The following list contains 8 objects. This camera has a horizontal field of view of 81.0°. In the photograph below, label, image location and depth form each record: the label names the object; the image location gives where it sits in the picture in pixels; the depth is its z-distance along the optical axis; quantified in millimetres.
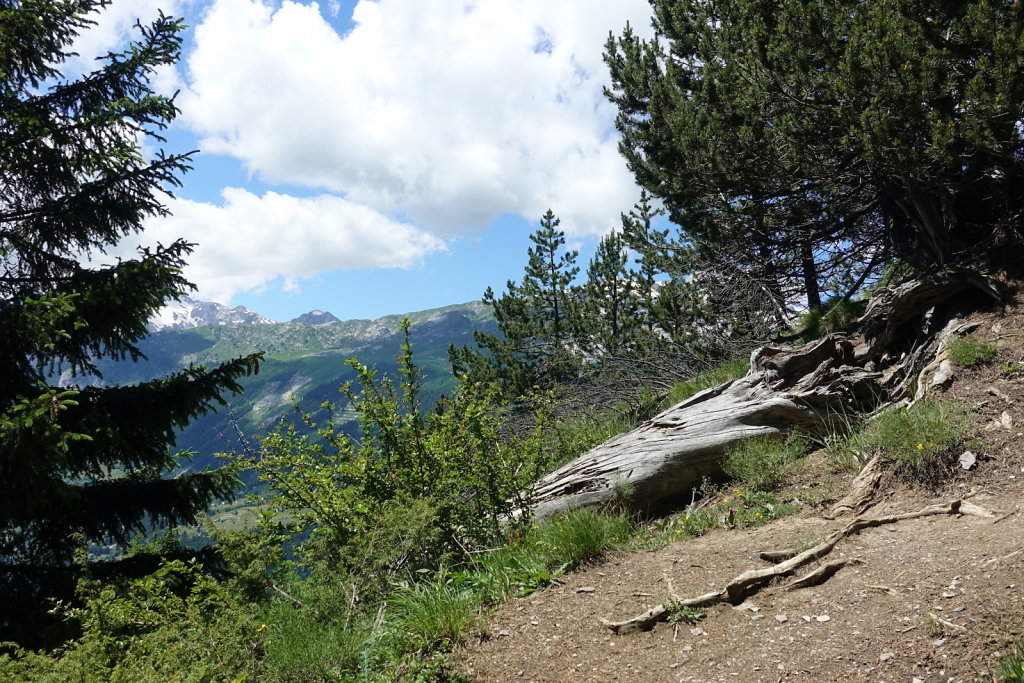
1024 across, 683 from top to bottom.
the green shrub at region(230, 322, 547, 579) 6199
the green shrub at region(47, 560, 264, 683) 4344
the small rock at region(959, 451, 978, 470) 5293
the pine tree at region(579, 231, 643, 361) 19656
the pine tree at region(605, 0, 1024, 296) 6441
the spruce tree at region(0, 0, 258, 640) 7227
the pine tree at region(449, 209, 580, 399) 20094
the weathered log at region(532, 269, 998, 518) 7086
